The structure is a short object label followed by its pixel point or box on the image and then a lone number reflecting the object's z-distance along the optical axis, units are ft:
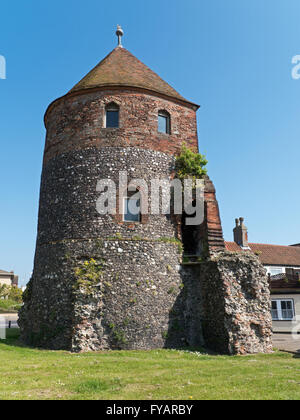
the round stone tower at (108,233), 41.98
